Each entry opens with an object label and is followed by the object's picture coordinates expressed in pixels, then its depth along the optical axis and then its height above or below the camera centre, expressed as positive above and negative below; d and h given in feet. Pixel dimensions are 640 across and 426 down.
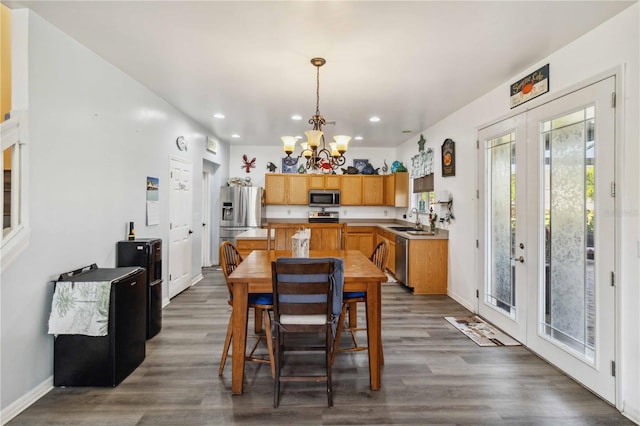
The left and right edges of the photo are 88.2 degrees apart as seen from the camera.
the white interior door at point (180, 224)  14.75 -0.51
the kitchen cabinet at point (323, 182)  23.62 +2.26
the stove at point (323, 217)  23.35 -0.26
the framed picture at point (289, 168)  24.21 +3.34
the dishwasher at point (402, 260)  16.30 -2.40
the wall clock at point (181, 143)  15.06 +3.28
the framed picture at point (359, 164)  24.63 +3.68
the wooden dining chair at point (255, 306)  8.22 -2.34
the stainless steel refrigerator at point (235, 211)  21.25 +0.17
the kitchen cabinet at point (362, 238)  22.98 -1.72
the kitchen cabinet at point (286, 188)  23.40 +1.81
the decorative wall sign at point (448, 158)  15.25 +2.62
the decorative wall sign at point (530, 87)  9.41 +3.82
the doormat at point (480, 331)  10.61 -4.11
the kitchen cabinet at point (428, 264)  16.12 -2.51
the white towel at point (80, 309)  7.54 -2.18
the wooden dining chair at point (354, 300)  8.76 -2.34
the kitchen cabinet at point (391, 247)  18.94 -2.00
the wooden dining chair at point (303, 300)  6.97 -1.87
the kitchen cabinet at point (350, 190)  23.82 +1.68
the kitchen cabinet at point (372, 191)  23.86 +1.61
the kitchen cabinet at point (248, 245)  16.15 -1.55
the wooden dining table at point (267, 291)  7.66 -2.13
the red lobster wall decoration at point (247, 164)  23.95 +3.61
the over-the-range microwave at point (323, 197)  23.49 +1.17
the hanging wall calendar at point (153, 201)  12.50 +0.51
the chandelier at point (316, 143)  9.96 +2.23
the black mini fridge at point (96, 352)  7.79 -3.27
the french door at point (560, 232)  7.54 -0.52
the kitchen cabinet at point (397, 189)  21.86 +1.62
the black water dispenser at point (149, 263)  10.43 -1.55
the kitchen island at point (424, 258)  16.11 -2.20
